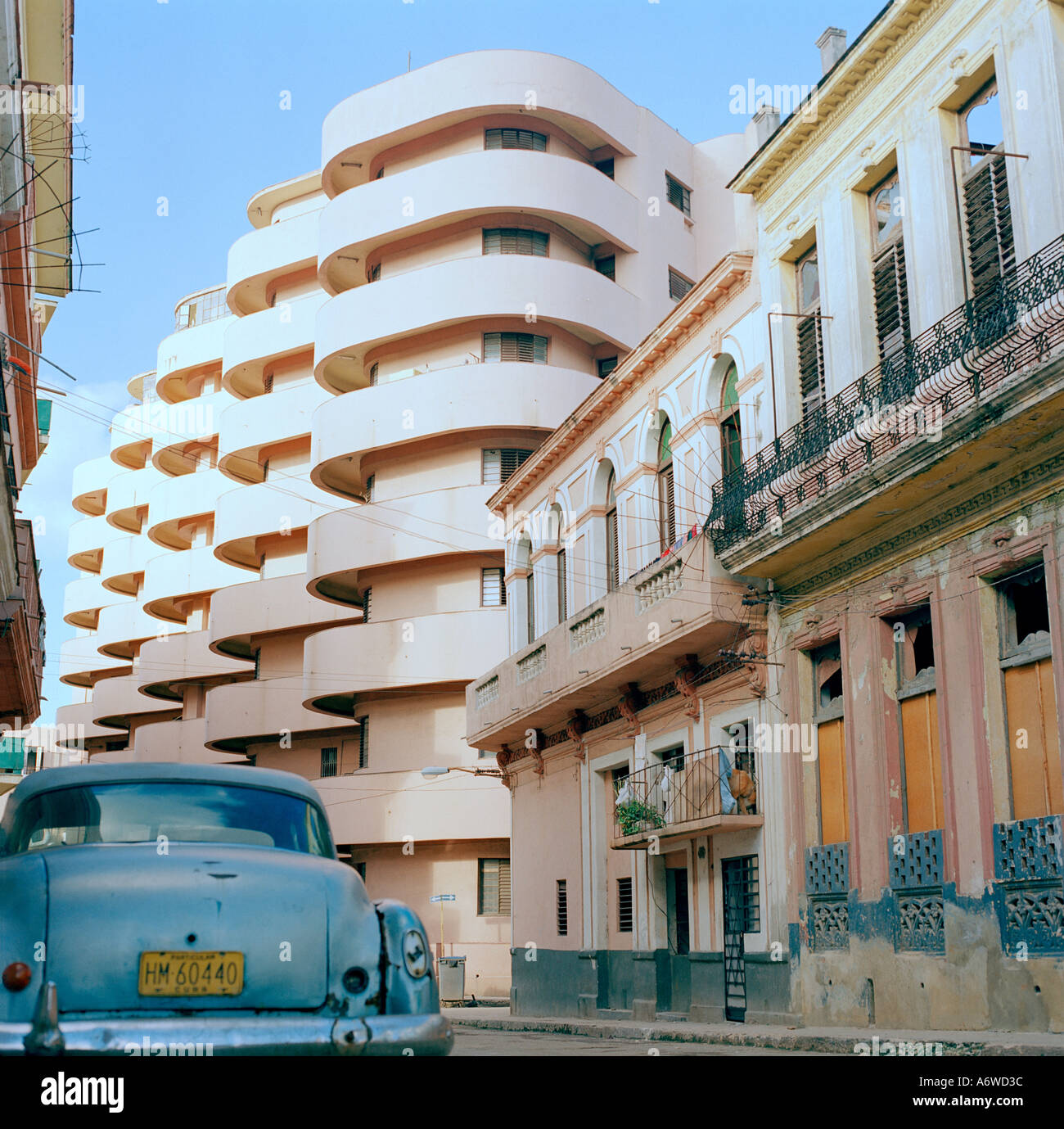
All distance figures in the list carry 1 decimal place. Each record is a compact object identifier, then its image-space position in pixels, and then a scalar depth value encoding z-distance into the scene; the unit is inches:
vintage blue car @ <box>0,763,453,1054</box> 239.9
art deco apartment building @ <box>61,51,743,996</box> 1508.4
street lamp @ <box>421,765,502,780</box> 1171.3
